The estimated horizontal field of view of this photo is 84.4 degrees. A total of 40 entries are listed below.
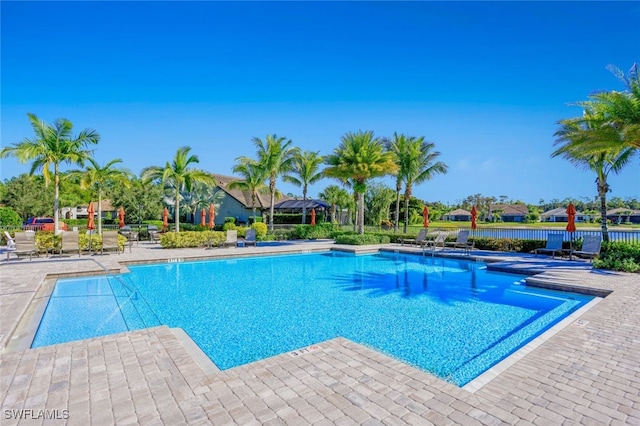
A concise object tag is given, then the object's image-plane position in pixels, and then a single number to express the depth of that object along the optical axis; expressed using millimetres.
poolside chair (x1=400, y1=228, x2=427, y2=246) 17797
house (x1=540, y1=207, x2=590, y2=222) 77862
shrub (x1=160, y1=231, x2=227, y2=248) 17156
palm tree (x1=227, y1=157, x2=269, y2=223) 25688
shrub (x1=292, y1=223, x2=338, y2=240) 23344
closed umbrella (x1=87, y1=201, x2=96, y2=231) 14958
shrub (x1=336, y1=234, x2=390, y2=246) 19508
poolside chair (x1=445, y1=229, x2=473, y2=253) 17078
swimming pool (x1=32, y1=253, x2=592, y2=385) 5625
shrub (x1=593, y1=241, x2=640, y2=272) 10550
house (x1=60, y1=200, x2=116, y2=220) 42178
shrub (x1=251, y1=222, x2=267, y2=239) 21966
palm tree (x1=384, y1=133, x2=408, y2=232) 24234
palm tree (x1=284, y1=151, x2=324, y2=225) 27438
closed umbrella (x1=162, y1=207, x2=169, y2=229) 22047
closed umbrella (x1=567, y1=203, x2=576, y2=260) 13602
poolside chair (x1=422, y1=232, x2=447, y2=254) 16809
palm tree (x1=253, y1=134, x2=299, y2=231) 24453
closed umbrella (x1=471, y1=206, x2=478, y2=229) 17531
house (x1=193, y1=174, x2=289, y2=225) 33875
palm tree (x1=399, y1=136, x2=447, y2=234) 24047
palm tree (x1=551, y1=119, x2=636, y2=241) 11703
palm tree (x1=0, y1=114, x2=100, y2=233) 13547
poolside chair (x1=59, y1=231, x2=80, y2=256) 13258
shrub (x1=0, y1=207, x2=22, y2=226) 23562
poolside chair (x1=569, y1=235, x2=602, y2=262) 12773
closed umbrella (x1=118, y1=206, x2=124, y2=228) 20500
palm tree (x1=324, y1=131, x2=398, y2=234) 19969
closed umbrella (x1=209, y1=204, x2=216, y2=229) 20169
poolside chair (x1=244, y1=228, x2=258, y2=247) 18812
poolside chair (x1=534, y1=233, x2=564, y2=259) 14296
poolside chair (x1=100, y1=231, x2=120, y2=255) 14102
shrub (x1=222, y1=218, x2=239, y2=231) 24141
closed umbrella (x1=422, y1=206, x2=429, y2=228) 19225
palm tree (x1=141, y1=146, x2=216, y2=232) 18969
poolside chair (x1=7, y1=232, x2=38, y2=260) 12461
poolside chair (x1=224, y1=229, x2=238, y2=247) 17962
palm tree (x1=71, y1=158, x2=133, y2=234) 18828
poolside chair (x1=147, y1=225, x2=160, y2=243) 20422
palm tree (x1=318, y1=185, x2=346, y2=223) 37062
